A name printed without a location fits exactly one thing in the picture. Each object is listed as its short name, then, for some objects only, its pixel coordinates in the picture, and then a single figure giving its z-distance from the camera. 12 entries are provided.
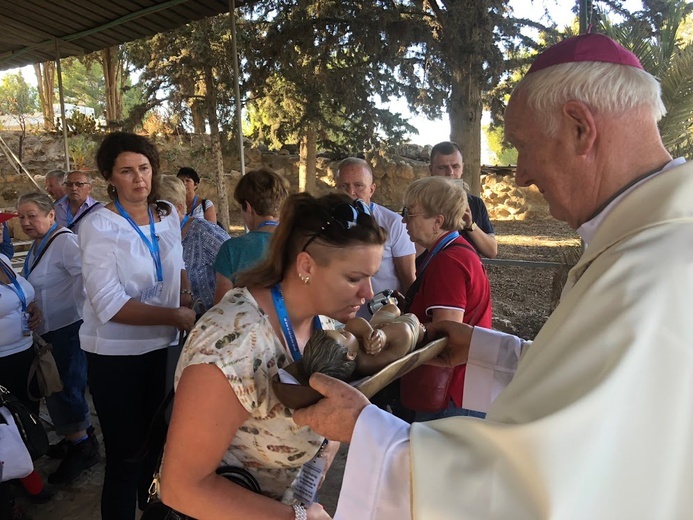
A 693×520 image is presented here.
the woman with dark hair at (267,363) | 1.39
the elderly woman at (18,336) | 3.23
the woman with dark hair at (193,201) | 5.43
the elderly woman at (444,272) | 2.50
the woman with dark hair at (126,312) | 2.53
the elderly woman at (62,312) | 3.69
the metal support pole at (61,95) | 7.34
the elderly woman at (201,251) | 3.78
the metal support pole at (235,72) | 4.98
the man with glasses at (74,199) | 5.65
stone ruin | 15.89
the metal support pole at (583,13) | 2.92
